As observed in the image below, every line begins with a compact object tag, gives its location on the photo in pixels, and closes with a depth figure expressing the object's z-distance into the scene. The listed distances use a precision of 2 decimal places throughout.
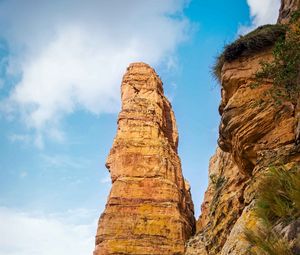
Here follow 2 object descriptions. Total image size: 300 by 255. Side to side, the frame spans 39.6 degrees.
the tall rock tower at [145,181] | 65.75
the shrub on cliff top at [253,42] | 13.01
